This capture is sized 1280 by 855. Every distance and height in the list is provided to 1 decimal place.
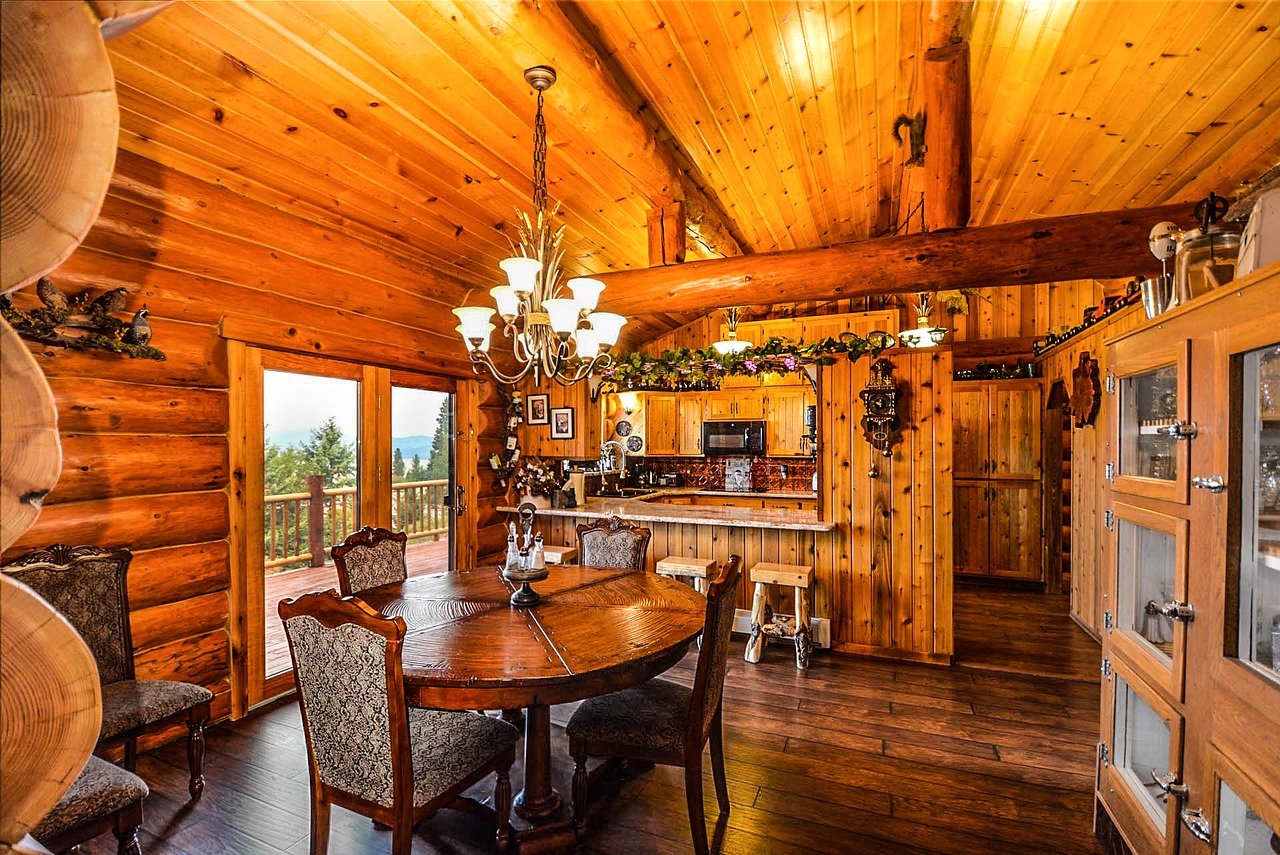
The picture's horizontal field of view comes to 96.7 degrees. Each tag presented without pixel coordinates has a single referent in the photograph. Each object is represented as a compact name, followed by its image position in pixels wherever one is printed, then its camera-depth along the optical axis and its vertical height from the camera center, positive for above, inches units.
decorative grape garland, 157.1 +20.5
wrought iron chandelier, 91.8 +19.6
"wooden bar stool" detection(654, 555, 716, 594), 164.9 -40.9
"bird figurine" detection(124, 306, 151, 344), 104.7 +17.6
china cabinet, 53.1 -16.5
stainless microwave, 270.1 -4.9
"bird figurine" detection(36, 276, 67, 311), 91.6 +21.4
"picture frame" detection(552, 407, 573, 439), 230.7 +2.0
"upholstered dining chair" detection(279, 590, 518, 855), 64.7 -36.3
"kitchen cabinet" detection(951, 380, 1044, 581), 231.5 -21.0
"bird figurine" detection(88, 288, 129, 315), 100.0 +21.8
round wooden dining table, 68.4 -30.3
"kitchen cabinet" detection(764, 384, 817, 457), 264.8 +3.7
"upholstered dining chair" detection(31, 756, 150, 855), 63.9 -45.3
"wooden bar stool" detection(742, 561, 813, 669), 151.9 -51.7
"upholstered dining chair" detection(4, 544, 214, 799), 89.1 -35.7
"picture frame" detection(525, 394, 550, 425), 226.8 +7.1
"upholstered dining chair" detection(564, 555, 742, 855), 78.1 -43.6
